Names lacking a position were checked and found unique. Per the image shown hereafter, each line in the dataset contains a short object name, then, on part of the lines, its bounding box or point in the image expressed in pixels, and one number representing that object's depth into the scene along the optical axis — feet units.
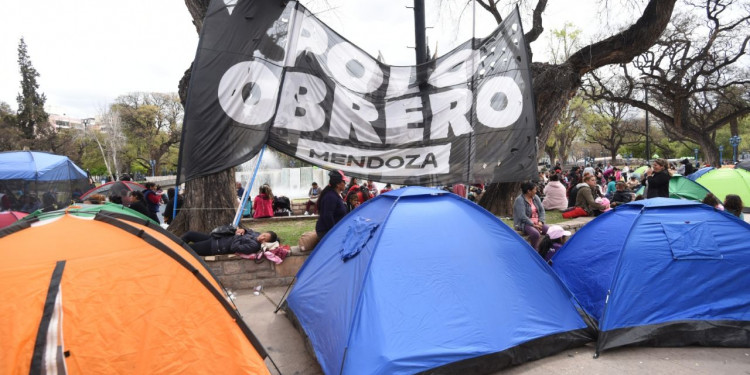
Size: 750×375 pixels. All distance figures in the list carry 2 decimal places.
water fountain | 77.26
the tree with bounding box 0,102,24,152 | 109.91
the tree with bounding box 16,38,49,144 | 129.29
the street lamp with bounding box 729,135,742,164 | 92.27
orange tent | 7.93
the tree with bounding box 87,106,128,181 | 146.30
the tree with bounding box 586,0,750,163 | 59.88
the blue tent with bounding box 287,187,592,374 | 10.16
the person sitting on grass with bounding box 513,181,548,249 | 21.47
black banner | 13.84
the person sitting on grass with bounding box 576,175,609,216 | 28.99
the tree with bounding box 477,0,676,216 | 28.48
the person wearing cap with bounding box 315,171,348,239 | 18.01
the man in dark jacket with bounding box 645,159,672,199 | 24.48
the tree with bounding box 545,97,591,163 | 114.96
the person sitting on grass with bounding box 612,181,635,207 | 30.50
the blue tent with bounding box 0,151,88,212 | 36.19
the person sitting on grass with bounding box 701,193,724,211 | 20.13
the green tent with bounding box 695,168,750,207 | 36.96
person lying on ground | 18.54
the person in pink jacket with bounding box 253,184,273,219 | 35.63
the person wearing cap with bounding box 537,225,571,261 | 18.80
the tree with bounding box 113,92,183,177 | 155.53
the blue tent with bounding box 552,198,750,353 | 12.05
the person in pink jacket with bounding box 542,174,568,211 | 34.14
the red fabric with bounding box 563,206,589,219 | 29.71
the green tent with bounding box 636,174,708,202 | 29.27
